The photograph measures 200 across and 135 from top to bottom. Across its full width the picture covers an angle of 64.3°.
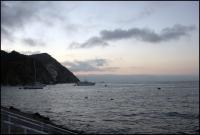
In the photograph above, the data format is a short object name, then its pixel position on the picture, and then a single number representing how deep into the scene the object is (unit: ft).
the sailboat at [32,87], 336.37
